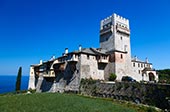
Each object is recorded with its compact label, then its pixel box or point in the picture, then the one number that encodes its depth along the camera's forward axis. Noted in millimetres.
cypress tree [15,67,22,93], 33146
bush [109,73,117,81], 26887
